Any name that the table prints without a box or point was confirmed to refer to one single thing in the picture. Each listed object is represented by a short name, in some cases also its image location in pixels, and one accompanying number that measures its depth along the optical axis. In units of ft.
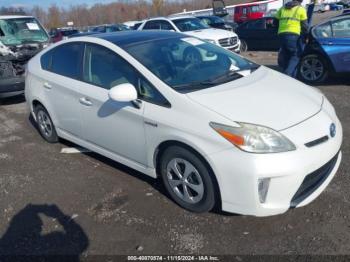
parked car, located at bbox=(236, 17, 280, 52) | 44.44
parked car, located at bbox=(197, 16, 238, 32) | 49.15
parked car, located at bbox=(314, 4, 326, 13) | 148.80
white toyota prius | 9.04
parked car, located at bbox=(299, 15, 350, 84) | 22.81
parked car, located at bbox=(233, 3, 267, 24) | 93.09
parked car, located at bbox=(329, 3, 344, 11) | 150.08
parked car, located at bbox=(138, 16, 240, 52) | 37.81
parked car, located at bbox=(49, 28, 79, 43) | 63.40
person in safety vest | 24.93
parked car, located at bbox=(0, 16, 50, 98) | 24.45
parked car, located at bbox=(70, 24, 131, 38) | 66.76
